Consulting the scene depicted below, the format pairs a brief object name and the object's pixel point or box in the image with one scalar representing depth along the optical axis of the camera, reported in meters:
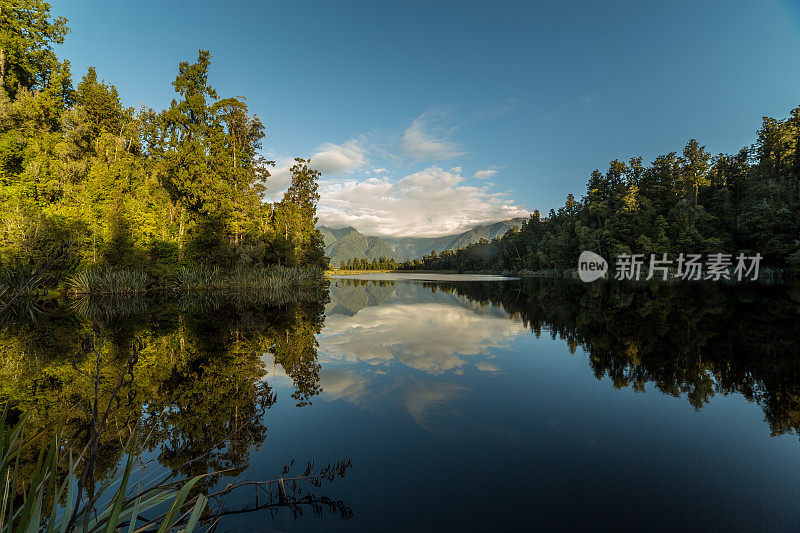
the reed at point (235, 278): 26.60
